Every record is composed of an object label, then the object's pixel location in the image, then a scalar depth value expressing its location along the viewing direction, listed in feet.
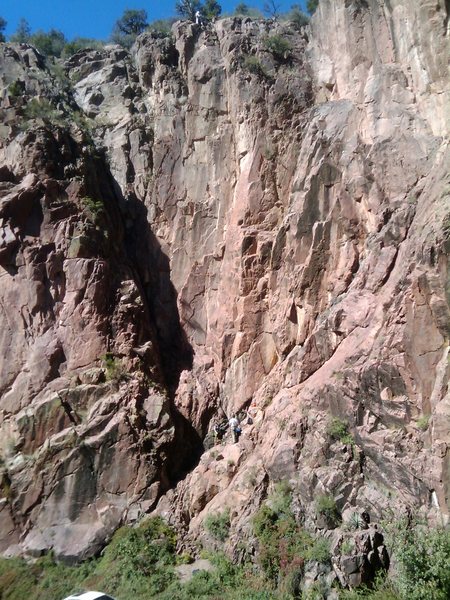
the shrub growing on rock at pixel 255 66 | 81.61
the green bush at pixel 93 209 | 75.05
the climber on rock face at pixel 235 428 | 62.80
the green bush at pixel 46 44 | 120.16
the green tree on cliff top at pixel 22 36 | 116.67
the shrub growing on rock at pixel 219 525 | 51.62
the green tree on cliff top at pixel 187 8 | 119.44
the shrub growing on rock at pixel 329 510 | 46.29
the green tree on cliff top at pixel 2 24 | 133.93
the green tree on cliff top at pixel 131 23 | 129.80
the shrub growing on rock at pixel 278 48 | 83.61
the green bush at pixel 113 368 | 64.69
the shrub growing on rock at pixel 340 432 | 49.24
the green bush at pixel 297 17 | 93.15
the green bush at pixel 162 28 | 97.30
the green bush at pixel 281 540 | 45.01
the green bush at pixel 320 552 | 44.11
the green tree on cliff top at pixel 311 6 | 101.50
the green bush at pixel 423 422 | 44.05
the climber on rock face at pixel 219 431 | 66.18
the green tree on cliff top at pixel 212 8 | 117.91
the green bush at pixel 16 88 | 85.09
